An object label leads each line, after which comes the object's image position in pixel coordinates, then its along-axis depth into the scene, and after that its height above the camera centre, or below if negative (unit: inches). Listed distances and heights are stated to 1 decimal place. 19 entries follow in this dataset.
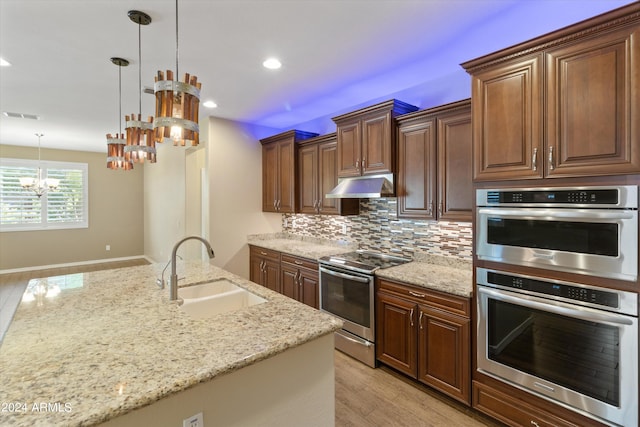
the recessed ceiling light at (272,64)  105.5 +52.8
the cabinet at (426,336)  88.0 -40.3
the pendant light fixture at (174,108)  59.6 +20.7
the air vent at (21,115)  163.7 +53.8
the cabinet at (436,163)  100.4 +16.8
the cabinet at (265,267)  163.0 -31.7
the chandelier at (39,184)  224.4 +22.1
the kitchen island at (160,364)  36.1 -21.6
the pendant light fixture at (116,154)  92.6 +17.8
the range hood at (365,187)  118.9 +9.7
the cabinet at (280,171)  169.6 +23.7
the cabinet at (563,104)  61.2 +24.6
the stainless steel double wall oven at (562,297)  61.9 -20.1
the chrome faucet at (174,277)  69.2 -15.1
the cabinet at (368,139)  119.1 +30.2
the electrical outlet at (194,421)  41.2 -28.9
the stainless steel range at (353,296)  113.2 -34.3
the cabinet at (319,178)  148.1 +17.4
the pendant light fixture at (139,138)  82.0 +20.4
